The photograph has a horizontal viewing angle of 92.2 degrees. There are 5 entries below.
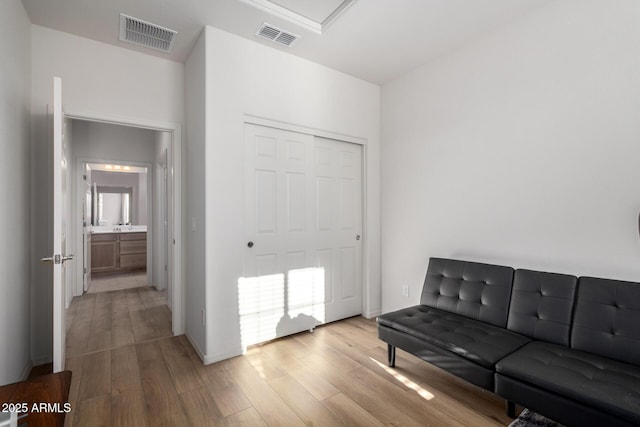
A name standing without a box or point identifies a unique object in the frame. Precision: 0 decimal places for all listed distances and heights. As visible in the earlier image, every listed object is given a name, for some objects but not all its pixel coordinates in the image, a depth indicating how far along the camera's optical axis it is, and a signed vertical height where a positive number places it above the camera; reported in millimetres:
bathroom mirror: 7074 +160
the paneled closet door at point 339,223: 3350 -125
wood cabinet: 6141 -826
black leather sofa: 1487 -836
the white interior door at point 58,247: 2012 -235
